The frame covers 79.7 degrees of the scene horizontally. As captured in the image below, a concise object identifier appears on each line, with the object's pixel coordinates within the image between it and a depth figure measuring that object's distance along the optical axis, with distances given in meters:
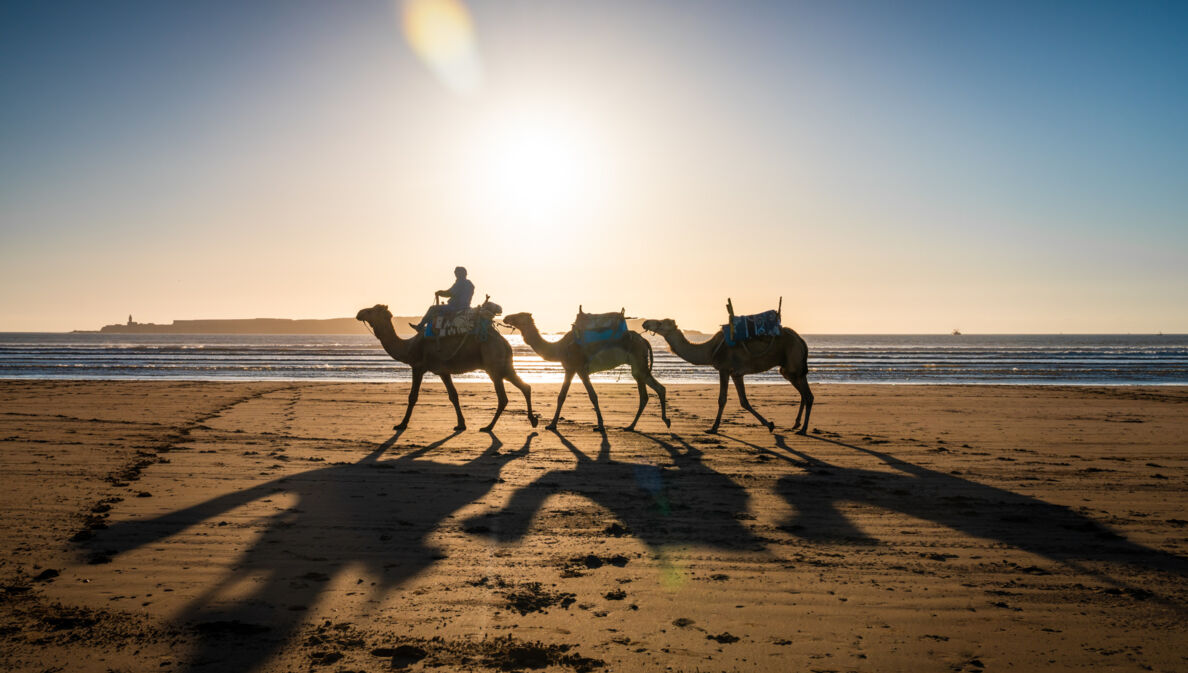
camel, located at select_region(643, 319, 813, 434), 13.48
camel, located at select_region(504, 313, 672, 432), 13.66
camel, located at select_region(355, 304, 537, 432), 13.51
